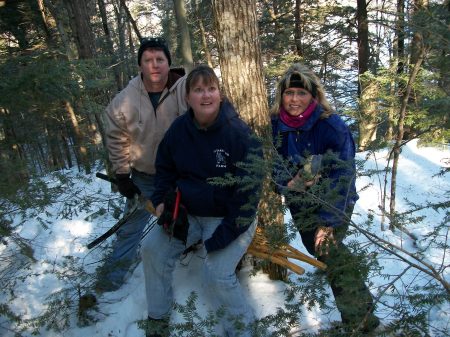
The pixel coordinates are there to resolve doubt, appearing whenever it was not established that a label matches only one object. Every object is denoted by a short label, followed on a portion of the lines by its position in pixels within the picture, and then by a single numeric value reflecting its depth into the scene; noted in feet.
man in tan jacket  11.05
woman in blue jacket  5.82
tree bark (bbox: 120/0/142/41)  32.50
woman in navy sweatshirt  9.16
